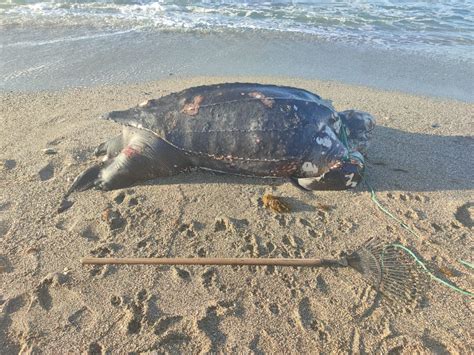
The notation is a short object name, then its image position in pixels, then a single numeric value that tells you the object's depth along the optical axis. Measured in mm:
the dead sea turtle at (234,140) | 3395
